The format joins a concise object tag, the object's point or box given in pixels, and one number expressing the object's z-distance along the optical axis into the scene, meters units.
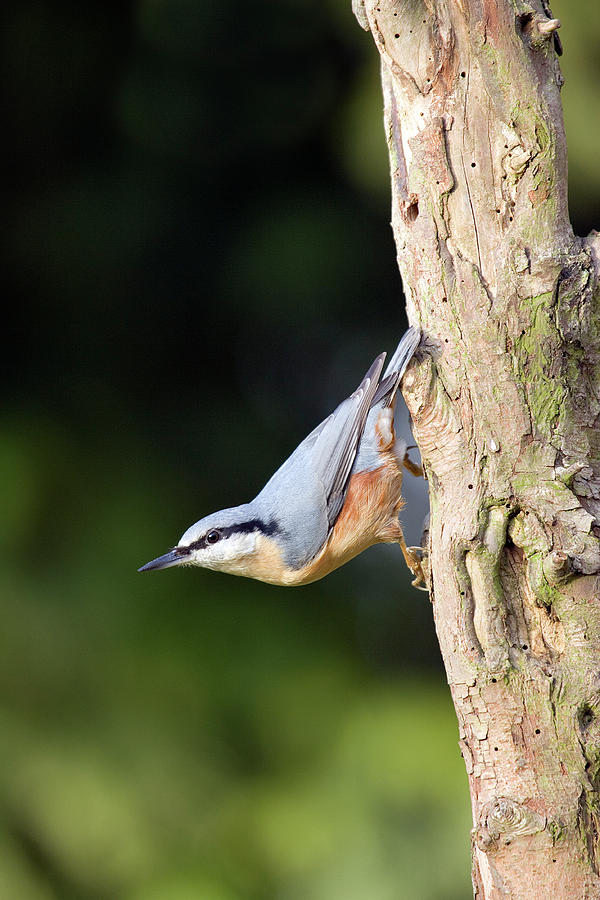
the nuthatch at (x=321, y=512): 6.41
